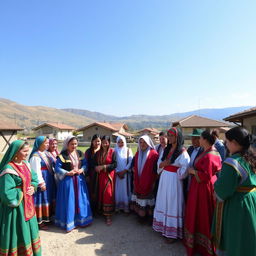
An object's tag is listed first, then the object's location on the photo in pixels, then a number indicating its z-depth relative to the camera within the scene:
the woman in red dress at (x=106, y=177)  3.79
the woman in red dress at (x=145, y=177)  3.54
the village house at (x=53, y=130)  41.03
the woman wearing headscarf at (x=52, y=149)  3.90
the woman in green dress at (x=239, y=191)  1.83
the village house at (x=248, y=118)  8.00
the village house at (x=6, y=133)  19.55
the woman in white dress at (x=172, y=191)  2.98
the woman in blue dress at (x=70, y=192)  3.44
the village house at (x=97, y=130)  33.16
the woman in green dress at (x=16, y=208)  2.21
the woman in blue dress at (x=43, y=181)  3.41
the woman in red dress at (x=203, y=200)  2.55
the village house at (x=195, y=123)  25.28
